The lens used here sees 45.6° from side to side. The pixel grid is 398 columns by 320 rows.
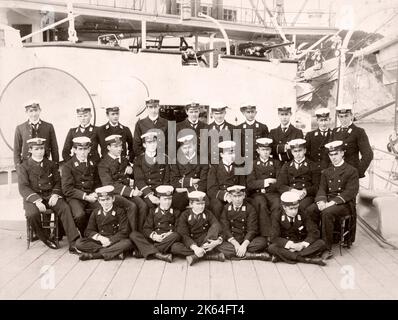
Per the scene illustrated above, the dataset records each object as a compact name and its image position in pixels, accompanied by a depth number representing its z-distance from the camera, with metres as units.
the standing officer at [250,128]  6.08
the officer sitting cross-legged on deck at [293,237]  4.88
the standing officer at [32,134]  6.02
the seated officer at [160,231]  4.99
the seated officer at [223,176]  5.55
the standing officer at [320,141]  5.77
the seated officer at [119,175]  5.45
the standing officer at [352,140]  5.70
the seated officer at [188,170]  5.70
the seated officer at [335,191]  5.23
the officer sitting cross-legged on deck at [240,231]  5.02
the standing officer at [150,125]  6.17
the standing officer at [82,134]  6.08
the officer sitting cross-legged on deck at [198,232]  4.94
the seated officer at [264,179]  5.44
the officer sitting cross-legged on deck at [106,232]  4.99
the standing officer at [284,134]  6.09
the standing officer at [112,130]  6.11
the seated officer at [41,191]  5.34
